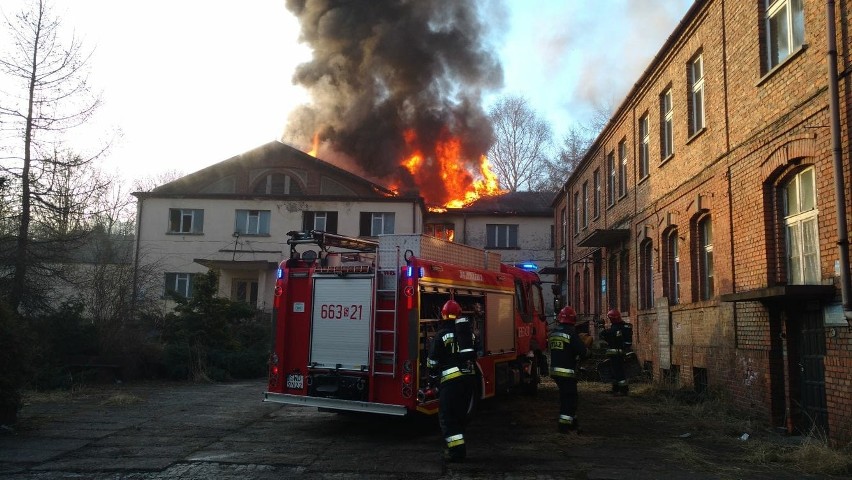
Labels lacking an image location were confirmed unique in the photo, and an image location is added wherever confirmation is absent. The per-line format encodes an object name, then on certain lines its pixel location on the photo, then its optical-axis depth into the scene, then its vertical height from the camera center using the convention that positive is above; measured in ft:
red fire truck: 24.99 -0.03
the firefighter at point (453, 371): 21.44 -1.79
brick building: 24.07 +5.99
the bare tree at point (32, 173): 44.21 +10.04
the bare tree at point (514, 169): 143.43 +35.28
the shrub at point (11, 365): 26.12 -2.34
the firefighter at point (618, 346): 39.50 -1.32
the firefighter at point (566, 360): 26.30 -1.58
